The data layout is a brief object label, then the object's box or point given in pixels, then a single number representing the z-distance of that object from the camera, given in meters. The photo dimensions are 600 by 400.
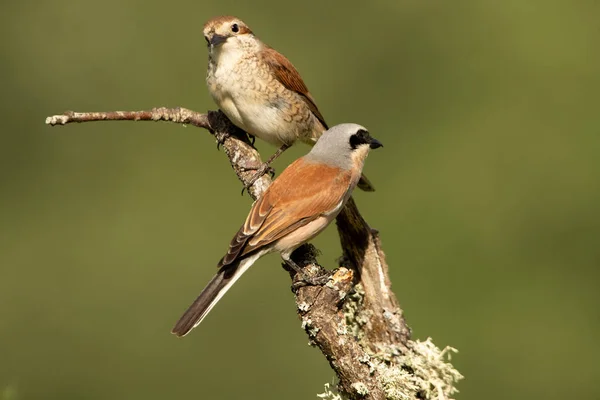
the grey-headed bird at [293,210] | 9.06
